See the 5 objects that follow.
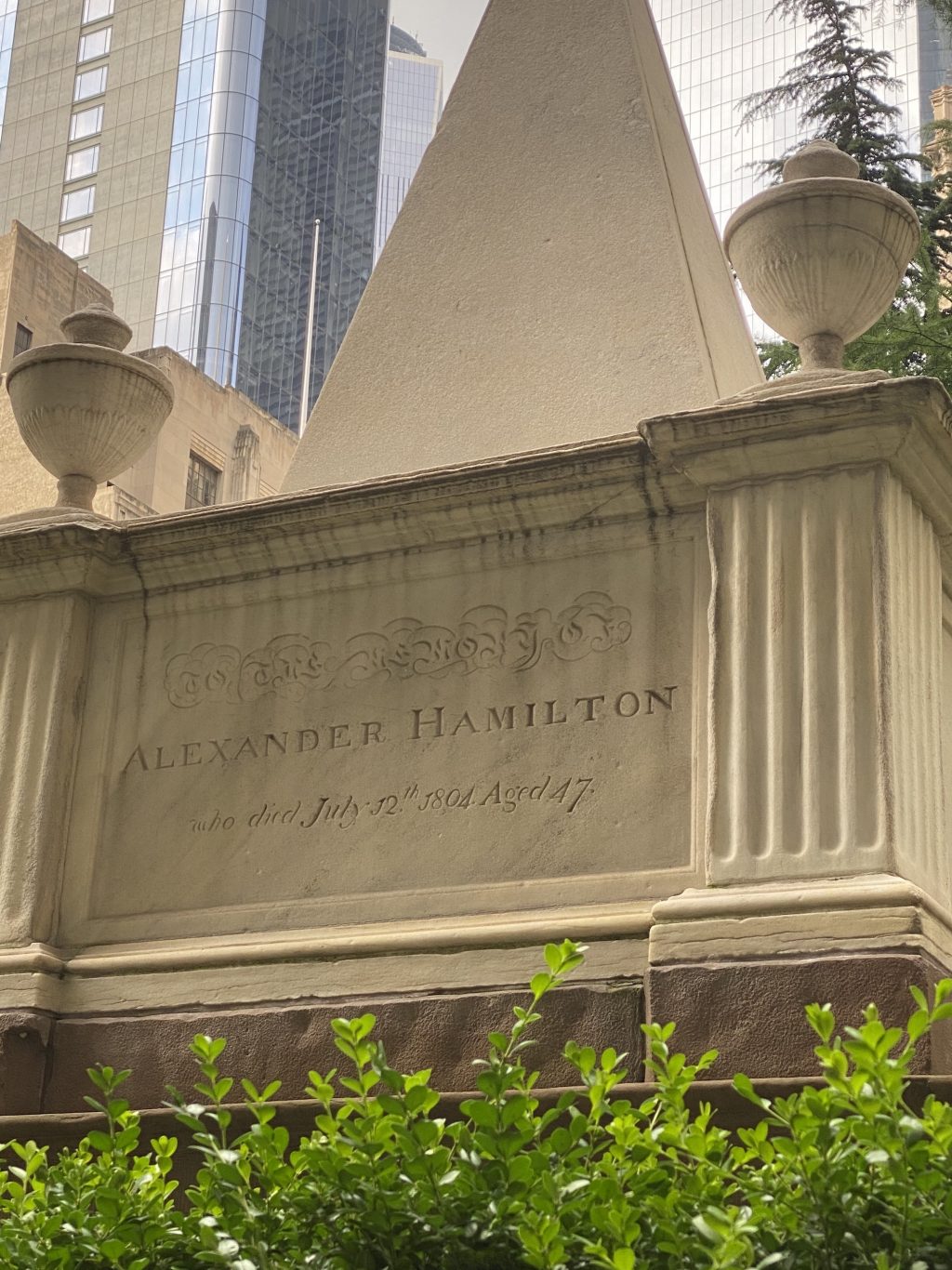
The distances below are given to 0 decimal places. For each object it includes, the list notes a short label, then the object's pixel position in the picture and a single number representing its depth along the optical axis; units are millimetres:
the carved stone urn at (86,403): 7516
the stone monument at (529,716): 5625
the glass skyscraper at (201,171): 84250
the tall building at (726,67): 96375
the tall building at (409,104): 147125
